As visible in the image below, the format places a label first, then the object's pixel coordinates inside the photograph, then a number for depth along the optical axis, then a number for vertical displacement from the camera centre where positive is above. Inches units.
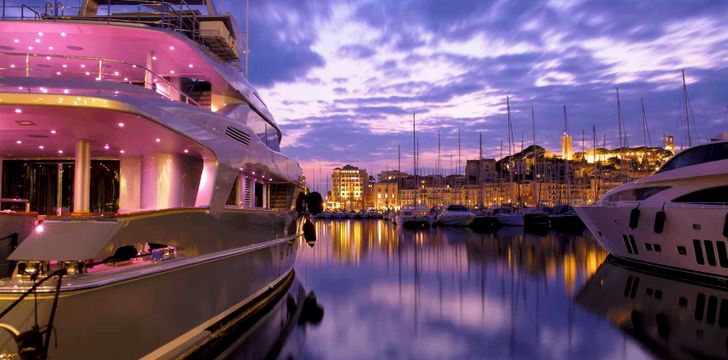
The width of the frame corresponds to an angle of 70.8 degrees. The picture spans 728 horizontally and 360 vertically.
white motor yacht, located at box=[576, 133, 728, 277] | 544.4 -18.7
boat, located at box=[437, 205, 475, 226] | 2096.5 -72.5
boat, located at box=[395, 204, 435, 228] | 2123.5 -71.0
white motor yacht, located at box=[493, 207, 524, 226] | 2037.4 -76.9
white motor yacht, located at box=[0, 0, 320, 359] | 213.9 +15.4
